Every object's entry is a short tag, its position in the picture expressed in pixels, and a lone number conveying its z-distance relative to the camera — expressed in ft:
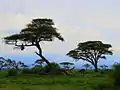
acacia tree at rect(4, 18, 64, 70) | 149.69
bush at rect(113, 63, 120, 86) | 76.79
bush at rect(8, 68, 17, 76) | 132.46
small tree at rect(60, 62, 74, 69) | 270.59
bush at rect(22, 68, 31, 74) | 145.48
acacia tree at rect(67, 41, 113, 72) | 202.07
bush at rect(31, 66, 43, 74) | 144.25
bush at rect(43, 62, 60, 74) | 139.94
